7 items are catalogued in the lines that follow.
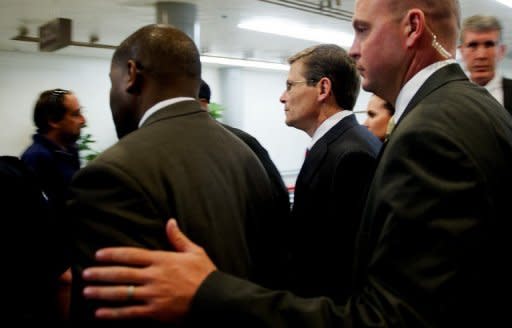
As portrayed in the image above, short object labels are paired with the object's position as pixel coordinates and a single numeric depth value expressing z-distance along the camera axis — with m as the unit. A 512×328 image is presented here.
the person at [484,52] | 2.93
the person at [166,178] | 1.09
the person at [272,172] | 1.71
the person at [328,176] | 1.87
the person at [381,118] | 3.37
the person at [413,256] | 0.81
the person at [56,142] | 3.25
